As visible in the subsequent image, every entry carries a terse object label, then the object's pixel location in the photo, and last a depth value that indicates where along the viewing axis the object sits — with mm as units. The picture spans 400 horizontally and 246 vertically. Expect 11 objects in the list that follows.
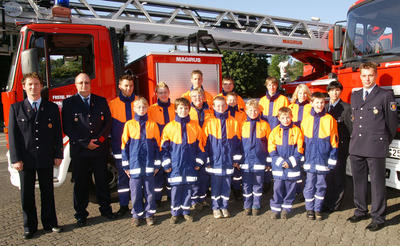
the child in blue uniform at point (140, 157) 3658
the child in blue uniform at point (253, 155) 3895
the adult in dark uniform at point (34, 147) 3338
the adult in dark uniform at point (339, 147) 3860
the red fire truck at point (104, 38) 3907
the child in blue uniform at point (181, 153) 3717
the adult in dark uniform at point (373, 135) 3410
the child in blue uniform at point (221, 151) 3836
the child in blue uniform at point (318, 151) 3707
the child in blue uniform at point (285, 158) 3773
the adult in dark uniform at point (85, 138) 3654
